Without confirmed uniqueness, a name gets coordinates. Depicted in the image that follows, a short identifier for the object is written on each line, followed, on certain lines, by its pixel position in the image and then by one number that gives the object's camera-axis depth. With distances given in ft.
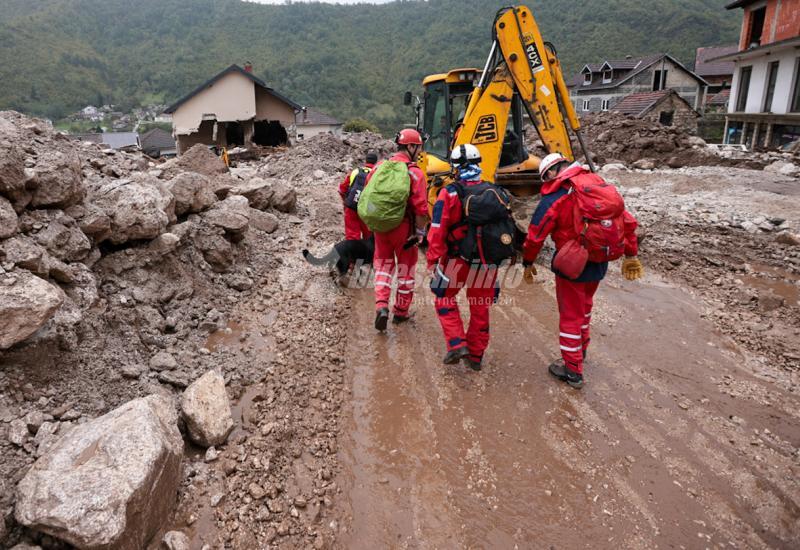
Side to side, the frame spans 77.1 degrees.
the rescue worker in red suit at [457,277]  12.80
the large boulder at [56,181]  11.80
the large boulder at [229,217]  18.80
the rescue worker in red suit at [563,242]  12.35
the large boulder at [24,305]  8.75
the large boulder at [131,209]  13.92
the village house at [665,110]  82.38
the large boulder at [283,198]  26.66
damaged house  66.90
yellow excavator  20.13
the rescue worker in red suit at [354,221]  19.51
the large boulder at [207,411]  10.13
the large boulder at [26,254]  9.80
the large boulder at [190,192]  17.63
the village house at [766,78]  63.98
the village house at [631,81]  113.19
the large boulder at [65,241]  11.47
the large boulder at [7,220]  10.00
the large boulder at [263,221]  23.39
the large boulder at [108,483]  6.87
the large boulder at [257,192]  24.97
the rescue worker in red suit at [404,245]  15.21
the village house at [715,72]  127.24
